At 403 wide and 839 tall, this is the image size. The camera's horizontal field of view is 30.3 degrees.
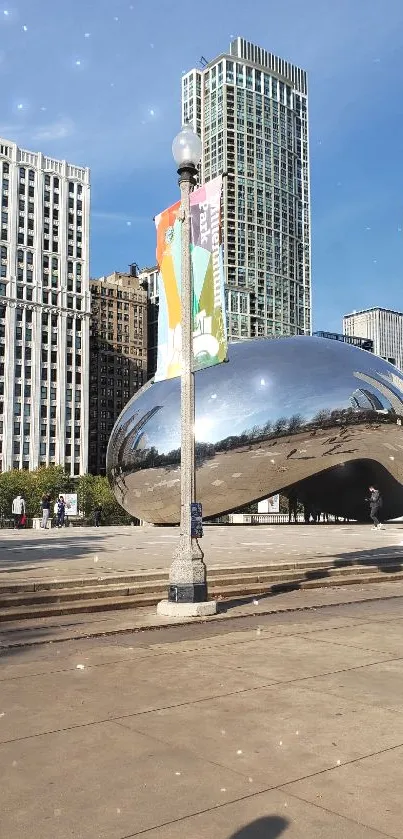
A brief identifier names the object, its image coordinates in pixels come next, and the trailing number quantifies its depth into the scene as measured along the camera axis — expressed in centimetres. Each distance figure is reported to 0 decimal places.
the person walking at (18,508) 3962
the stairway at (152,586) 1081
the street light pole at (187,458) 1051
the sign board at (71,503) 5189
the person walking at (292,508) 4779
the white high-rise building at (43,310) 13950
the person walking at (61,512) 4137
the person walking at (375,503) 3072
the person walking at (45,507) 3694
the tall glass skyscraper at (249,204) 18975
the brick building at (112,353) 16362
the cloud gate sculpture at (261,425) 2530
